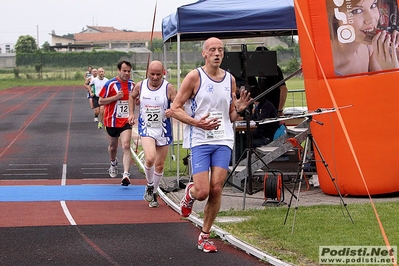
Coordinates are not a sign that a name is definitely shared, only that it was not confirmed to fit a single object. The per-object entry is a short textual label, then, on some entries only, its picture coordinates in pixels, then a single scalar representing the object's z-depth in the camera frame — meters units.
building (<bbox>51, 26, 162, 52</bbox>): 152.52
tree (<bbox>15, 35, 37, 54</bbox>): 135.38
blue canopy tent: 12.20
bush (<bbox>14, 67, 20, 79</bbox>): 84.02
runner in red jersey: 13.31
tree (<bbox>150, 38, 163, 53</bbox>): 91.11
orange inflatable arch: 11.15
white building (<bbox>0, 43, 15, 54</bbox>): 194.98
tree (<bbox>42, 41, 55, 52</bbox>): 121.93
